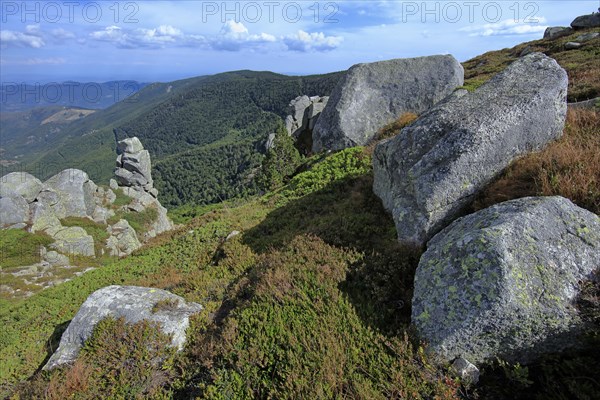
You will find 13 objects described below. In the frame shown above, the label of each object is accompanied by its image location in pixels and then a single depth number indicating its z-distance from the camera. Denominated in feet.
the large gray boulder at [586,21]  155.94
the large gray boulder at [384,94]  68.85
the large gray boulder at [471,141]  25.86
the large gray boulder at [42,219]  134.21
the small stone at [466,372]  16.97
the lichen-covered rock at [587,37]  122.96
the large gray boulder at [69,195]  148.87
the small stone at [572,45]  116.92
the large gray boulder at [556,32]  159.15
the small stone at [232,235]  49.25
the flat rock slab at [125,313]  26.76
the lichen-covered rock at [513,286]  16.75
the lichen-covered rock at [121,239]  141.18
